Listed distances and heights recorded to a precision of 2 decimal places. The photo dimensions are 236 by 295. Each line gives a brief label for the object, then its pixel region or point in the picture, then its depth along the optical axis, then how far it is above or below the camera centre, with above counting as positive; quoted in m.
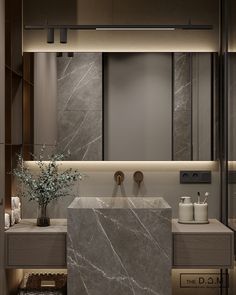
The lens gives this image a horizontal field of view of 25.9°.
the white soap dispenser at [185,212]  3.65 -0.45
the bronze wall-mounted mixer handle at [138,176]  3.84 -0.21
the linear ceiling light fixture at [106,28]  3.63 +0.87
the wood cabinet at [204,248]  3.33 -0.65
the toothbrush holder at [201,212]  3.63 -0.45
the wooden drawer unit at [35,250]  3.33 -0.66
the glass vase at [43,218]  3.53 -0.48
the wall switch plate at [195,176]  3.86 -0.21
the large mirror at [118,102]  3.86 +0.34
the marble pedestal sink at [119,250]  3.17 -0.63
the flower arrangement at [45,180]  3.55 -0.23
